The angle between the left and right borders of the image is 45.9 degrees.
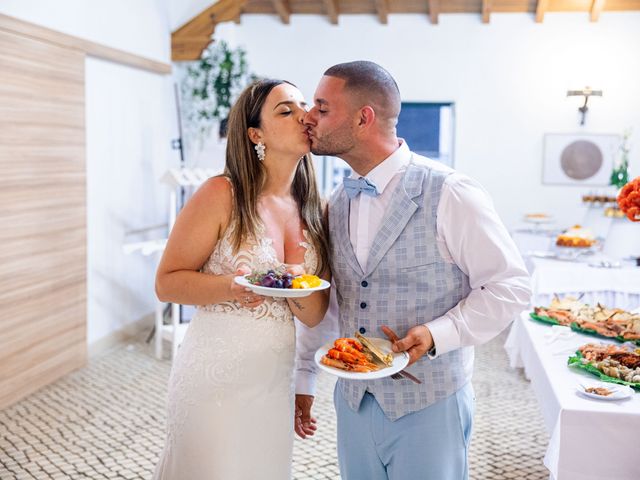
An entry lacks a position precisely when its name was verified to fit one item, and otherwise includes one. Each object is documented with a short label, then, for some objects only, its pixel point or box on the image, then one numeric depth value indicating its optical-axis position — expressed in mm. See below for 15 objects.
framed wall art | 8594
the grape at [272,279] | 1900
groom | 1919
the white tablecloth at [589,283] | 4699
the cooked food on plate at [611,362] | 2330
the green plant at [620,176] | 5953
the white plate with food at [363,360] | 1766
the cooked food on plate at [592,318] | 2879
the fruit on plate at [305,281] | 1888
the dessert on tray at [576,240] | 5387
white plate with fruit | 1842
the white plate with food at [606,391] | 2150
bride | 2146
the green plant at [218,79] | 7398
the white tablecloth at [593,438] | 2053
